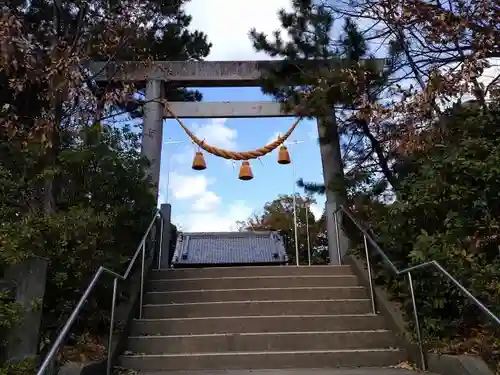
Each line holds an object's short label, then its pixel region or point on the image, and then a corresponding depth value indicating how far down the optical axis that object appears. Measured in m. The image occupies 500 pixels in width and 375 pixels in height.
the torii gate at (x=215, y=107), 7.11
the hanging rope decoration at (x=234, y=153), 7.90
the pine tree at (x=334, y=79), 5.08
